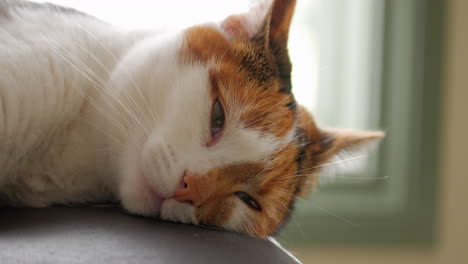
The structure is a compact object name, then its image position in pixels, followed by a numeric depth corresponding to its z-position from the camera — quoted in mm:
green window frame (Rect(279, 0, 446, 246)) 647
